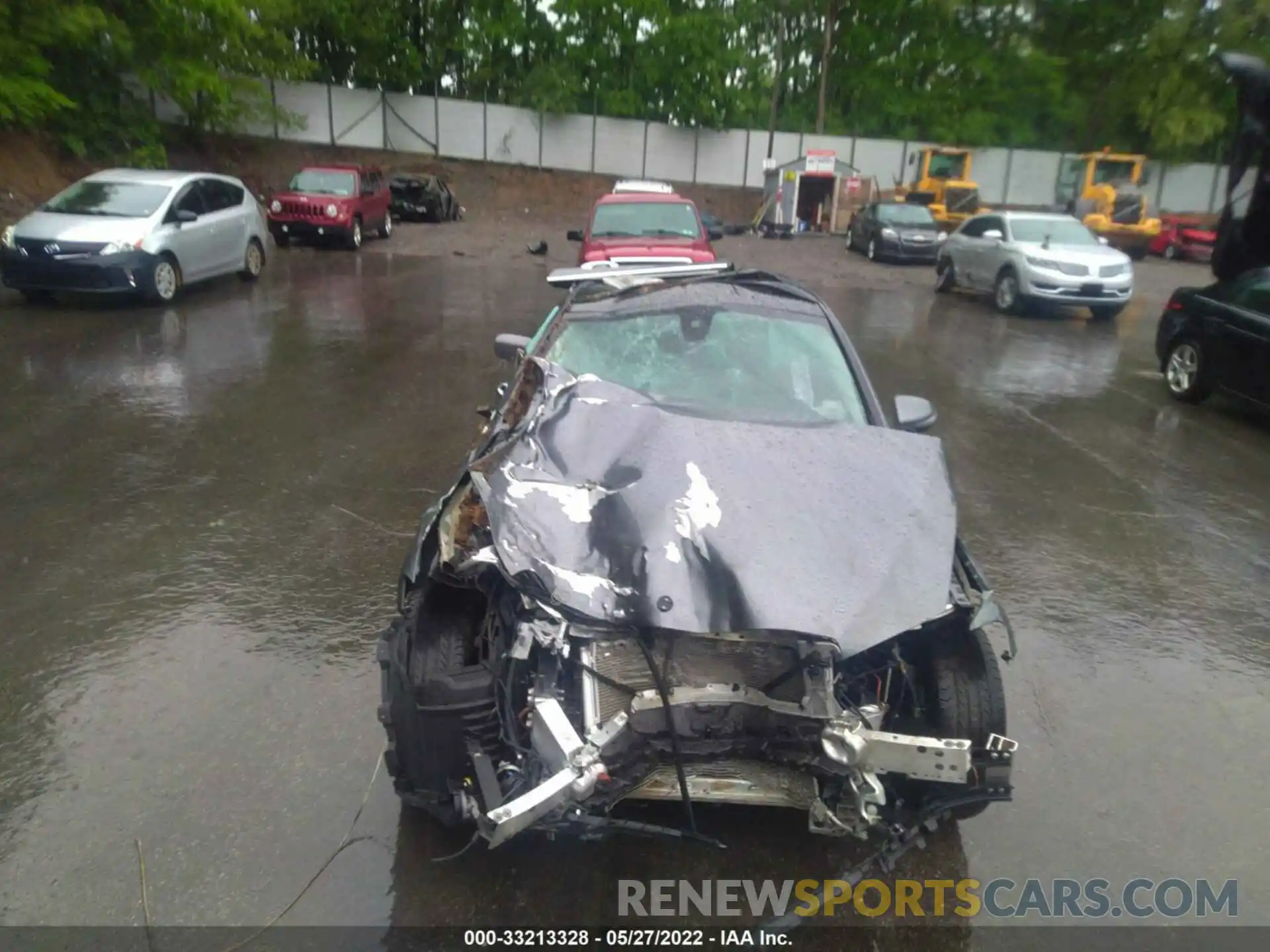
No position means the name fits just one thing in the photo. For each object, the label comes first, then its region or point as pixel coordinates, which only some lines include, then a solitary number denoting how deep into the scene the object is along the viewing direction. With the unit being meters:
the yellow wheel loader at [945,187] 29.92
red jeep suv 20.78
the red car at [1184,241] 29.09
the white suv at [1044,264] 15.33
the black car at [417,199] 28.86
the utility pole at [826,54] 41.16
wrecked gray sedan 2.78
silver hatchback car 11.67
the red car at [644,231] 12.59
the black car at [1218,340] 8.71
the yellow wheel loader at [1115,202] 29.00
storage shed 32.50
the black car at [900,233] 24.31
